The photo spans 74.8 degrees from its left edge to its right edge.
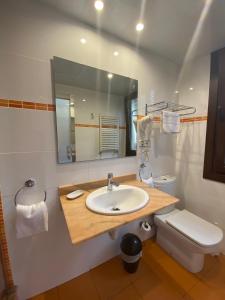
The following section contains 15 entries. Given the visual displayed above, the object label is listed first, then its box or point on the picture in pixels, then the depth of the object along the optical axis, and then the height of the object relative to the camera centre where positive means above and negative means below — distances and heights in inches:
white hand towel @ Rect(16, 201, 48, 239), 38.8 -22.1
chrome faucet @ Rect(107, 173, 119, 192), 50.8 -16.6
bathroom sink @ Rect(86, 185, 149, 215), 46.5 -20.1
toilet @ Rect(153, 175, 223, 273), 50.6 -35.5
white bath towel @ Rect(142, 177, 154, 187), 61.2 -18.7
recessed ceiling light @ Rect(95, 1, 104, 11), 40.1 +36.6
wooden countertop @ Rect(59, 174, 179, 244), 30.8 -19.6
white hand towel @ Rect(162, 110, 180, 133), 60.6 +6.4
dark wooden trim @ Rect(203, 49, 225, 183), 59.2 +5.3
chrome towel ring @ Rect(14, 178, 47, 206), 42.5 -14.0
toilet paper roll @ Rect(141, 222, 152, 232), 64.1 -39.2
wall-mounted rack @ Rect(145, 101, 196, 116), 65.5 +14.0
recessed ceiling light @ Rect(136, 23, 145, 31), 47.8 +36.6
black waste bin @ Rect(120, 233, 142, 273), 54.9 -43.5
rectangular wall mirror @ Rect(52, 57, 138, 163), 46.4 +8.8
